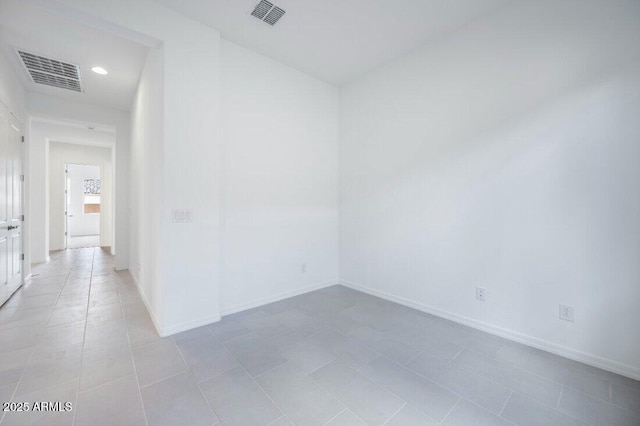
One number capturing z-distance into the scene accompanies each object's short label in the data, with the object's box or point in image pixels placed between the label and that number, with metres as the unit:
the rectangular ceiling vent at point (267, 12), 2.50
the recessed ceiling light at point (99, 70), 3.49
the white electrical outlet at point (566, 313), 2.22
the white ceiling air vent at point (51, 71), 3.30
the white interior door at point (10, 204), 3.26
